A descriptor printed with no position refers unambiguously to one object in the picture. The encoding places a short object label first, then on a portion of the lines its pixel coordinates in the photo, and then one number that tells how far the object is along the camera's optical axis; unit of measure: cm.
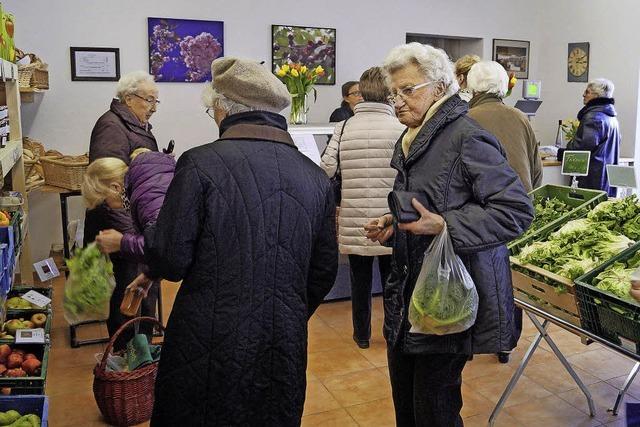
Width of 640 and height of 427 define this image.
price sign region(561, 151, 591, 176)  348
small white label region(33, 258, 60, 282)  342
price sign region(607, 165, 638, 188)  310
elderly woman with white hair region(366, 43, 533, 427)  186
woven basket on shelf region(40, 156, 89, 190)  464
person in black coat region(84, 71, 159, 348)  322
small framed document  585
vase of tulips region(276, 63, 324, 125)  520
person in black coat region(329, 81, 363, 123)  604
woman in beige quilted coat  358
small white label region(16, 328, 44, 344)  283
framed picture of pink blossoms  621
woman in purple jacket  198
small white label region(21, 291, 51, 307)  329
